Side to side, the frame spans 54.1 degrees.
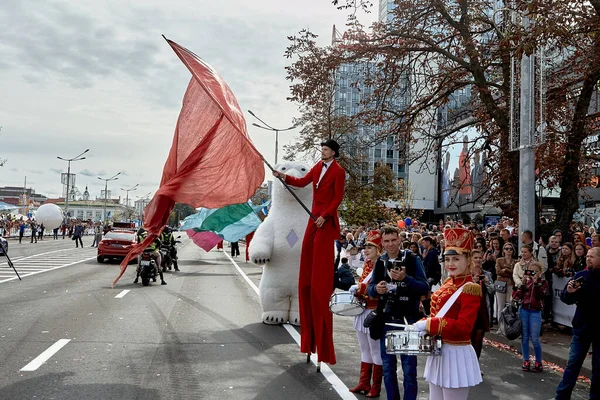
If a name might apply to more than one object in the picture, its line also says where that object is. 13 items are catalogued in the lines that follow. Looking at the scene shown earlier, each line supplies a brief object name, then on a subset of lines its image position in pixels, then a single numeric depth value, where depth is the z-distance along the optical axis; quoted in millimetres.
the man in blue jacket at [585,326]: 5867
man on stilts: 6547
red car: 24141
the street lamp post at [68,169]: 64125
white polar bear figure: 9688
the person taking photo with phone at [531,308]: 7594
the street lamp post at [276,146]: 40656
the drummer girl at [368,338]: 5773
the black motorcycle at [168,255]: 19270
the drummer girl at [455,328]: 4055
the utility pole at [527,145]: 10703
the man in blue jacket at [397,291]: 4992
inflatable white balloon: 38594
